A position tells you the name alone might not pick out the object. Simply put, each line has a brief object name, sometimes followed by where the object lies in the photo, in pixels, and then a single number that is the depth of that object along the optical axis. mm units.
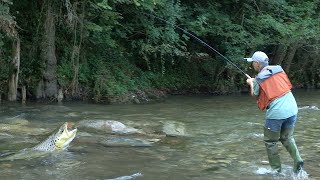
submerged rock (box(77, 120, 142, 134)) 9406
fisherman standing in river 6219
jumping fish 7219
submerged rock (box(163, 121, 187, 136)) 9578
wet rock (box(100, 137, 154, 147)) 8352
